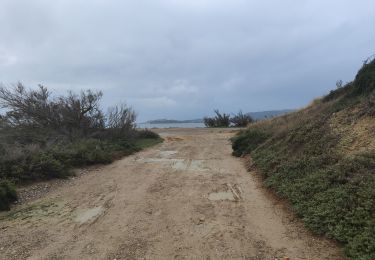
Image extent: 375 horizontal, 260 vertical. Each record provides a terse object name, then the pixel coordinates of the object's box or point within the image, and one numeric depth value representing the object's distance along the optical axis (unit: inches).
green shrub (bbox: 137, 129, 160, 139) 1107.1
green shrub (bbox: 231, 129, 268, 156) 638.4
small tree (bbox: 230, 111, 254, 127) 1803.6
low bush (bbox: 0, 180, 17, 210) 339.3
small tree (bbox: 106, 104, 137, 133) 843.4
